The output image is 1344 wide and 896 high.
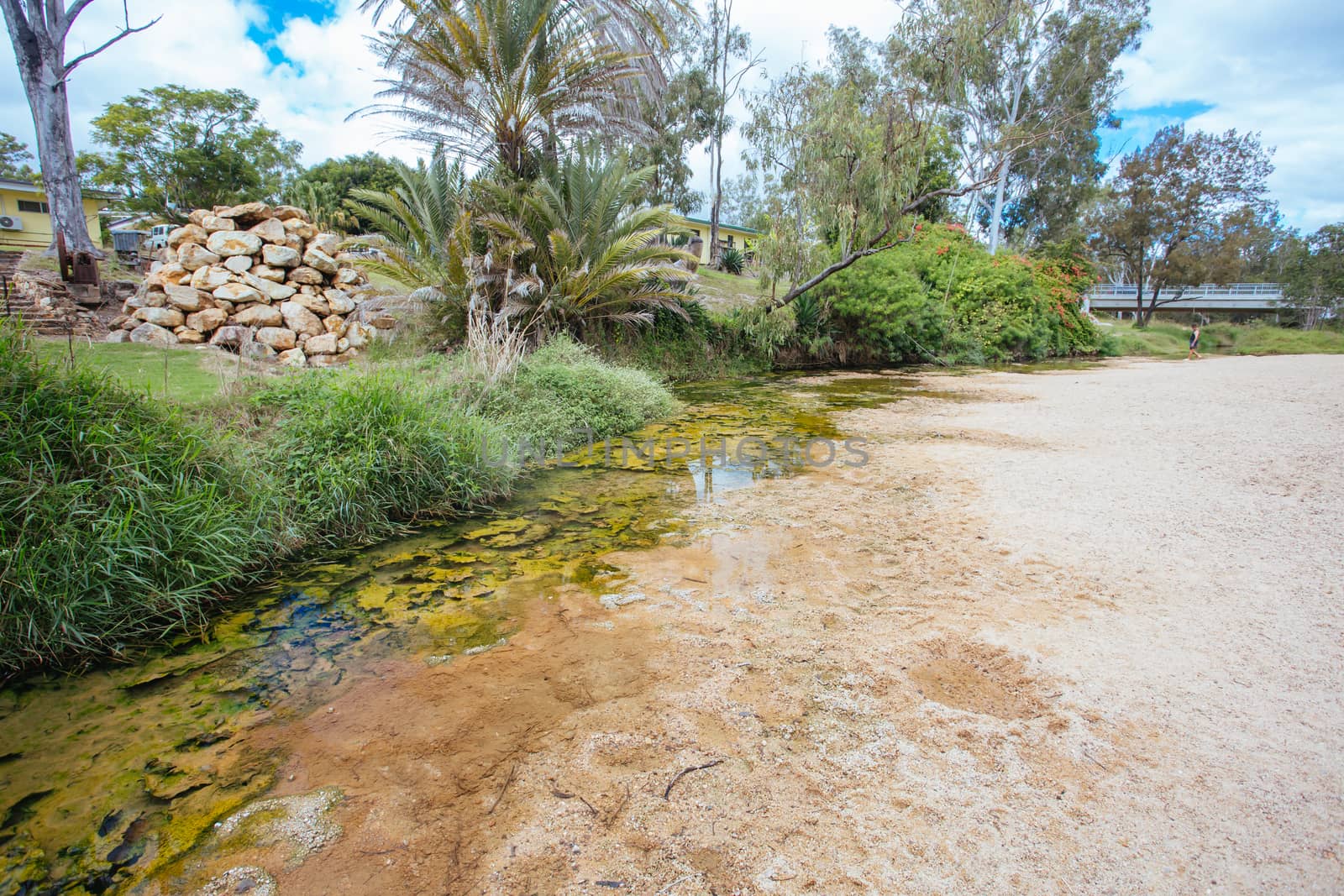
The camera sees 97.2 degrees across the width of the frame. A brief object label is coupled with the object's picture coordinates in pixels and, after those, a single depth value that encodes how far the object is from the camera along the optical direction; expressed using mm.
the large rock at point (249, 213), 9758
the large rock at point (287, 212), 10258
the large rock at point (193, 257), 9195
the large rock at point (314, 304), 9570
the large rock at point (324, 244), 10148
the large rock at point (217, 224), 9648
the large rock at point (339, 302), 9852
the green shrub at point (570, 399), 6754
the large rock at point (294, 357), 8578
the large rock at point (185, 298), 8766
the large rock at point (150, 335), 8328
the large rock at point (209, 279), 9102
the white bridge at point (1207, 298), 40094
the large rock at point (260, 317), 9055
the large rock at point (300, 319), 9359
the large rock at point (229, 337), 8598
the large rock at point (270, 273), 9516
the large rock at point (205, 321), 8828
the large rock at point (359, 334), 9570
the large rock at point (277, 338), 9023
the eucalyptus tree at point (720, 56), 23500
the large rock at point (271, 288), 9359
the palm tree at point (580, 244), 9312
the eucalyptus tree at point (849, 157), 11547
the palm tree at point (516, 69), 9195
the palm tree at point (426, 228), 9125
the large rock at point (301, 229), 10180
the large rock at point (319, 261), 10008
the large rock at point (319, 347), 9250
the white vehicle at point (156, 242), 16078
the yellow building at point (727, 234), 30500
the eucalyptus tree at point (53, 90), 10922
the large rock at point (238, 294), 9070
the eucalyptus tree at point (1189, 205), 30453
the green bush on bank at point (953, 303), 14898
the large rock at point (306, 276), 9820
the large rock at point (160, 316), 8602
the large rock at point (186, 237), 9492
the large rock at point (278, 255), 9633
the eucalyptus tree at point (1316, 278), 33000
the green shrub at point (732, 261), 21598
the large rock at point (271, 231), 9758
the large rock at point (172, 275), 9016
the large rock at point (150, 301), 8828
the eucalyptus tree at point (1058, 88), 24469
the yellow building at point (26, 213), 22594
